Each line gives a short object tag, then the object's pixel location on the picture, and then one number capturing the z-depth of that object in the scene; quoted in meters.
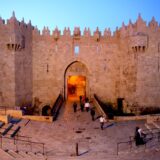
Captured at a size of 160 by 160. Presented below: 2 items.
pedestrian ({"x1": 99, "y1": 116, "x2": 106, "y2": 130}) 14.16
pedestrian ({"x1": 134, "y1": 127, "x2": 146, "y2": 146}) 10.94
